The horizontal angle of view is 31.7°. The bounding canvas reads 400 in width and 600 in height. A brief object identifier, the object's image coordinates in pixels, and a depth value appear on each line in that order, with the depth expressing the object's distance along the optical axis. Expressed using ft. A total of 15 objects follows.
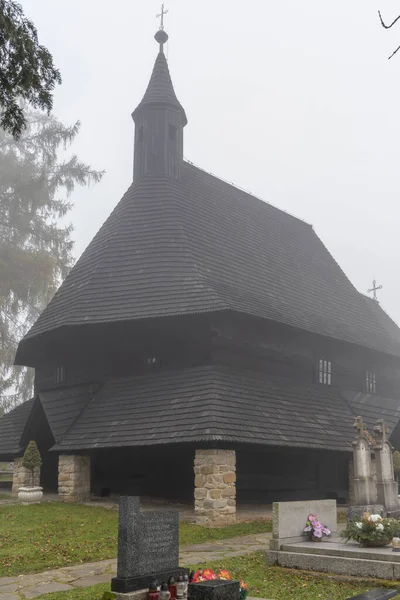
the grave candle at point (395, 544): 33.02
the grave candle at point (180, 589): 26.61
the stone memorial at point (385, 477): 45.88
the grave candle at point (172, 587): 26.62
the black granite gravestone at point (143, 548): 26.35
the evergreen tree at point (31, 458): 62.44
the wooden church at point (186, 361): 58.65
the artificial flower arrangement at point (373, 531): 34.09
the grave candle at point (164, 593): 25.86
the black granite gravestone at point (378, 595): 23.04
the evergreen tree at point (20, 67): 25.17
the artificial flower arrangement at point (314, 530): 36.73
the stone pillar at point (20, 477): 66.33
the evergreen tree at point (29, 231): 116.67
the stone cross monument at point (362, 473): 44.42
